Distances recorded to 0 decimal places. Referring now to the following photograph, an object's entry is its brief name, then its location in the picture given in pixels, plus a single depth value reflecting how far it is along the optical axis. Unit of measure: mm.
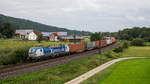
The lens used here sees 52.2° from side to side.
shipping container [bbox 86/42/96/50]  59094
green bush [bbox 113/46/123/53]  64188
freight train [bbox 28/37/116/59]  31236
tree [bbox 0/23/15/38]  102269
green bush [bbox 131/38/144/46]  108500
